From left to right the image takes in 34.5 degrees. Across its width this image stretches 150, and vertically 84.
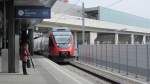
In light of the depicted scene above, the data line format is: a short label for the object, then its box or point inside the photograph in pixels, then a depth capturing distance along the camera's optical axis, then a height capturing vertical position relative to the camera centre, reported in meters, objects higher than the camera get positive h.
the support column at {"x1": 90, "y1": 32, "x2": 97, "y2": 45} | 53.30 +0.56
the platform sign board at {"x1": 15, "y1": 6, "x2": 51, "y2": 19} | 13.19 +1.52
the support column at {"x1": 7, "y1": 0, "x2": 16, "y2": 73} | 12.52 +0.04
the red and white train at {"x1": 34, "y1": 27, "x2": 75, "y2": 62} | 24.77 -0.67
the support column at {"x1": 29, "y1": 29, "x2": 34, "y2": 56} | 33.01 +0.23
